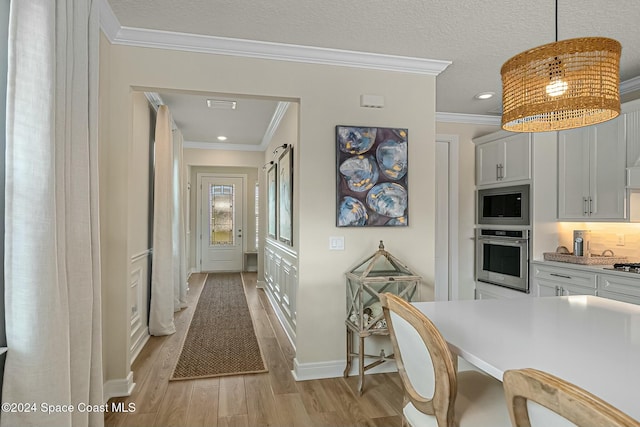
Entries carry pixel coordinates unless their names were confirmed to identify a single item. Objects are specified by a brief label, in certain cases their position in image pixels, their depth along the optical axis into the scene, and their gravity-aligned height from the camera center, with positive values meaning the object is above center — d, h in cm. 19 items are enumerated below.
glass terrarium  269 -59
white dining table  106 -47
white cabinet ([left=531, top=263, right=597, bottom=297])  325 -64
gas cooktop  297 -45
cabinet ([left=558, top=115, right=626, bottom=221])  325 +37
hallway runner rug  308 -129
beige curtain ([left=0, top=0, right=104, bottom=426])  138 -3
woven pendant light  147 +54
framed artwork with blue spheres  297 +28
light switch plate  298 -25
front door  846 -26
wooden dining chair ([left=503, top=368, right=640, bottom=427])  67 -37
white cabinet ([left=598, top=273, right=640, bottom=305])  288 -60
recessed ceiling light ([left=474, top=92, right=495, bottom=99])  384 +121
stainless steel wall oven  389 -51
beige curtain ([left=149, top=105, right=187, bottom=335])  389 -23
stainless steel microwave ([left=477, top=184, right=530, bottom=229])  392 +7
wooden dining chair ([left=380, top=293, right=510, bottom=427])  119 -60
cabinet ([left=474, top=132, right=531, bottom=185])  392 +61
